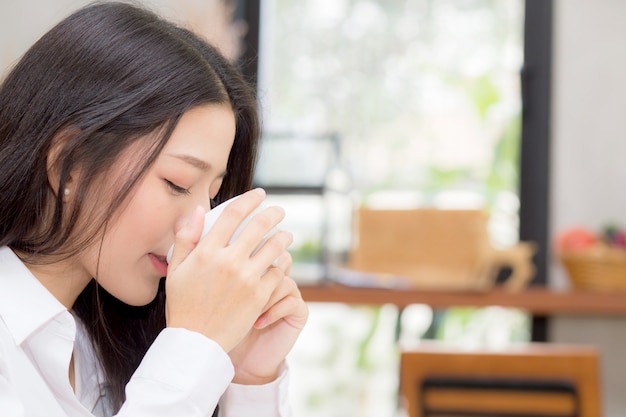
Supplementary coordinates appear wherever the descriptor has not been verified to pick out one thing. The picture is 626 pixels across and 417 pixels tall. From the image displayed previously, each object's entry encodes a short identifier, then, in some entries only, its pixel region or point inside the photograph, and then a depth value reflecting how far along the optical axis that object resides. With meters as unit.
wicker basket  2.52
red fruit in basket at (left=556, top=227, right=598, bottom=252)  2.60
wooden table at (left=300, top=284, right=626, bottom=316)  2.50
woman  0.87
